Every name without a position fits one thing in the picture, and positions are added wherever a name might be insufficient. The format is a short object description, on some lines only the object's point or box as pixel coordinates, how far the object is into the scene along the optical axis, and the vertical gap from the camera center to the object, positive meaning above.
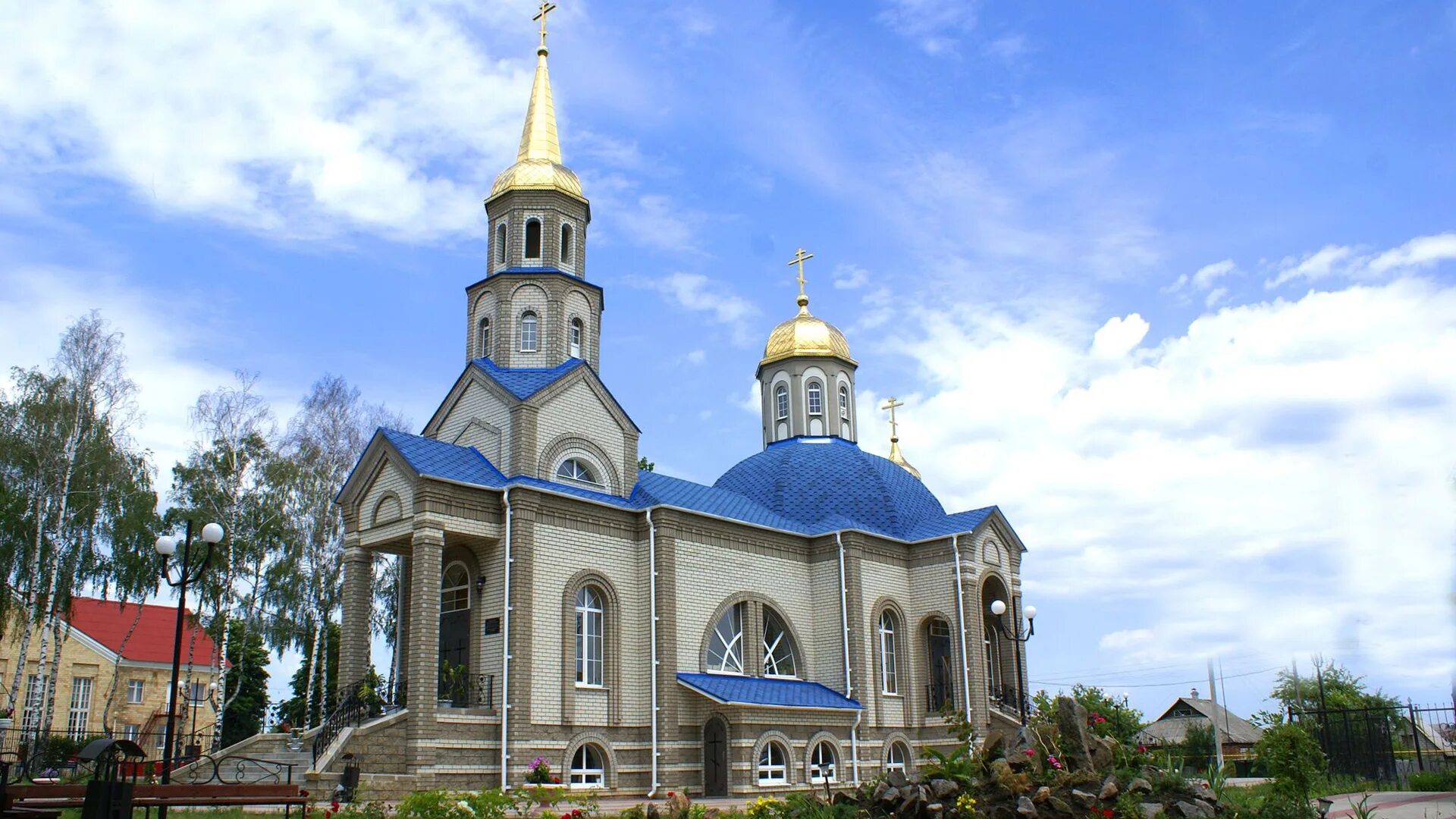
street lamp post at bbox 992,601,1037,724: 21.30 +1.58
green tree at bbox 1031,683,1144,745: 29.50 -0.27
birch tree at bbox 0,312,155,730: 24.58 +4.95
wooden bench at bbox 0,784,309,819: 9.54 -0.61
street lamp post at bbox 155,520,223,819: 14.49 +1.89
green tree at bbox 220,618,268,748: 38.34 +0.85
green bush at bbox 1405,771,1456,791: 18.48 -1.39
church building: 20.05 +2.49
